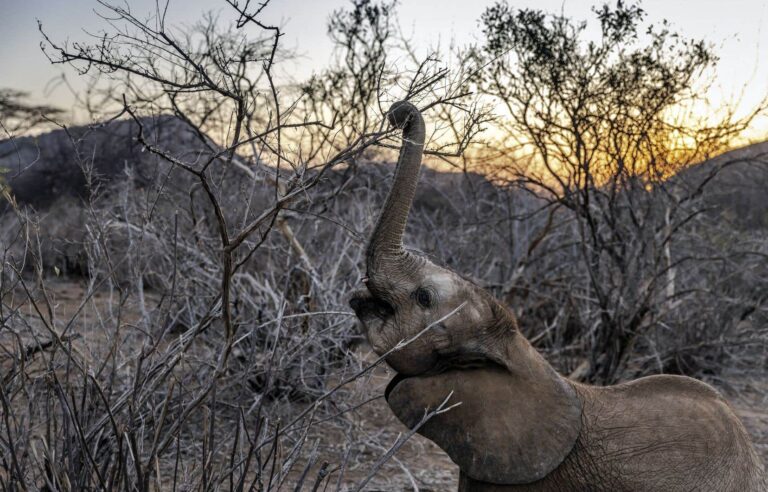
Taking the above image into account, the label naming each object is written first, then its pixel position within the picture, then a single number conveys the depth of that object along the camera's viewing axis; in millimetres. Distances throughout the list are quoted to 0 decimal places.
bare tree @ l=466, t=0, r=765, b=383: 6496
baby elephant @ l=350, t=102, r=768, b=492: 2387
